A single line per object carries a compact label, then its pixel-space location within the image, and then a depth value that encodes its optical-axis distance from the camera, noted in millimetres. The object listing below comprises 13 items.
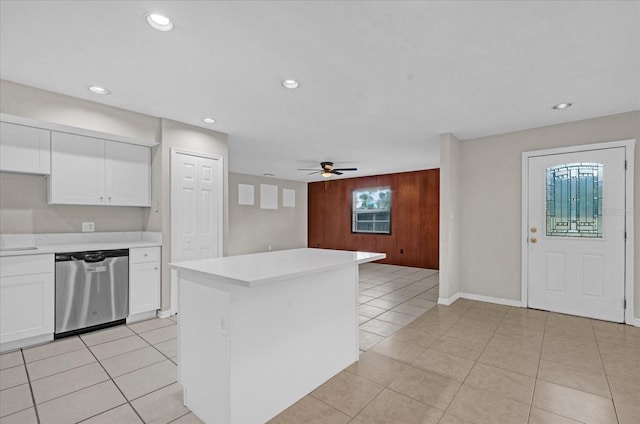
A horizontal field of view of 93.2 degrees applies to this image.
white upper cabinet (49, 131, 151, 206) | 3225
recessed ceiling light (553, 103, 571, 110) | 3260
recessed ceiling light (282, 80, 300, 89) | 2797
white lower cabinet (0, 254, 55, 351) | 2709
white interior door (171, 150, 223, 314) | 3803
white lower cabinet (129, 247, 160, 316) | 3469
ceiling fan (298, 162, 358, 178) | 6605
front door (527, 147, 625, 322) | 3559
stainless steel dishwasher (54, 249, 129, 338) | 3008
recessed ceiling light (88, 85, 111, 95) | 2877
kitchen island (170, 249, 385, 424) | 1680
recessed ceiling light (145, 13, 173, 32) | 1885
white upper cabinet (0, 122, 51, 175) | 2895
